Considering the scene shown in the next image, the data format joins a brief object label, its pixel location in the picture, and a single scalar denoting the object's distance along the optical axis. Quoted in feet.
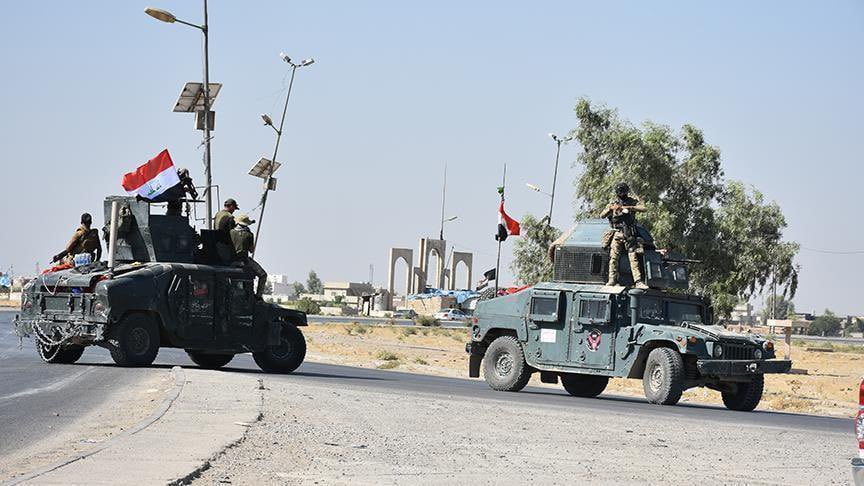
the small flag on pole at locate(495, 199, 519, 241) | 147.13
